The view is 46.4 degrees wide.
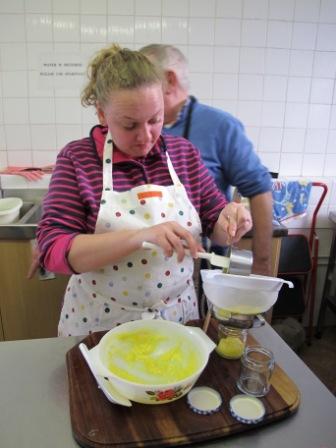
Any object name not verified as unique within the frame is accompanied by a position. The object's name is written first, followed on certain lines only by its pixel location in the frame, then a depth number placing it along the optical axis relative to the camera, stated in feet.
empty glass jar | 2.35
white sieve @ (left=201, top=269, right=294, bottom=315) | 2.40
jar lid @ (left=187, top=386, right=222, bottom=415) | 2.19
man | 3.95
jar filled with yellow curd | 2.67
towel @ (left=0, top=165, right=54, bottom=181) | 6.90
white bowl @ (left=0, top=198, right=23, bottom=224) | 5.89
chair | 7.57
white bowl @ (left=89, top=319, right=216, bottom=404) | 2.13
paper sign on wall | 6.75
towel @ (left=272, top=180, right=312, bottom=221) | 7.25
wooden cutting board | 2.02
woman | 2.71
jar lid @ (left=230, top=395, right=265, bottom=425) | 2.13
